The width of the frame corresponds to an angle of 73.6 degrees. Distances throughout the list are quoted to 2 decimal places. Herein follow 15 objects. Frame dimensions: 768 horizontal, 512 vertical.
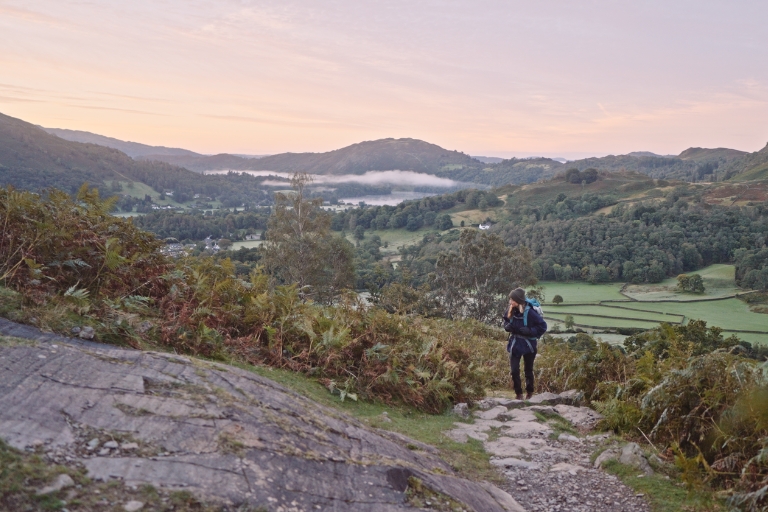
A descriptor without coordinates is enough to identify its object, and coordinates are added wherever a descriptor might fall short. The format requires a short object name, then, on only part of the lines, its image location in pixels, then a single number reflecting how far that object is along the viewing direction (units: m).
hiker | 9.30
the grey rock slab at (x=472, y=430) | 6.94
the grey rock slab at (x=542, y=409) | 8.38
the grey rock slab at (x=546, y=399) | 9.27
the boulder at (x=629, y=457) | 5.62
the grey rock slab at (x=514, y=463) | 6.00
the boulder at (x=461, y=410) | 8.23
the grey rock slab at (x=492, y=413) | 8.28
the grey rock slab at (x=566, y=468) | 5.84
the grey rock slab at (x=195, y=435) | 3.21
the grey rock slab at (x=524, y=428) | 7.30
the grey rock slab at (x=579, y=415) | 7.93
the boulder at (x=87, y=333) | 5.52
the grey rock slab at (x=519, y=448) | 6.44
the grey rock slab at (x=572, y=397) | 9.24
